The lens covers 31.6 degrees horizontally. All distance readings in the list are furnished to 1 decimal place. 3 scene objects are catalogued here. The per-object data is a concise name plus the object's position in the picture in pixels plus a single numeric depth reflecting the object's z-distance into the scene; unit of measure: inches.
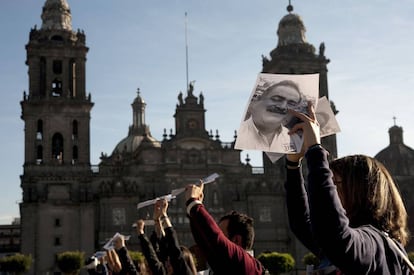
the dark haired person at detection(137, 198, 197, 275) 258.2
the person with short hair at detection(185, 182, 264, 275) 203.5
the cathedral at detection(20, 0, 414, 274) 2224.4
